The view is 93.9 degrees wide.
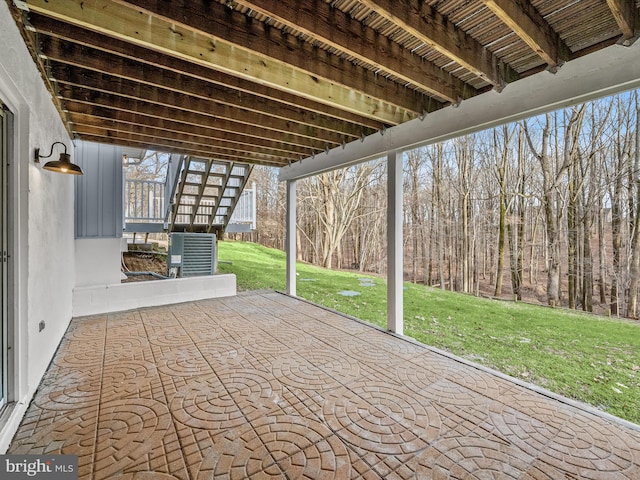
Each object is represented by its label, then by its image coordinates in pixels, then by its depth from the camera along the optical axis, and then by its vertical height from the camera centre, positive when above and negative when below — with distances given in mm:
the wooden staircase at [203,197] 6207 +943
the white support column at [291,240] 6188 -58
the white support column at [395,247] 3975 -126
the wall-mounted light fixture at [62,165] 2570 +625
